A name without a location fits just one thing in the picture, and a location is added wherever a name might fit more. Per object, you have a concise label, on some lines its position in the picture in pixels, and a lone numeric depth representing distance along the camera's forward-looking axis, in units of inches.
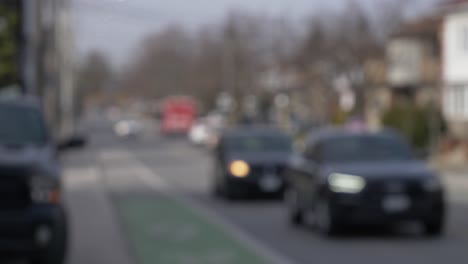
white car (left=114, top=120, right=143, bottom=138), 2999.5
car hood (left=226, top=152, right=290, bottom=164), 881.5
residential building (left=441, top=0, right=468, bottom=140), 1953.7
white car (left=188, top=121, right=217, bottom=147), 2258.6
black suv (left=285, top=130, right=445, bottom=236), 569.9
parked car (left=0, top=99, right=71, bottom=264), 417.4
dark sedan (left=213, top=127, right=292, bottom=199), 874.1
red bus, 3102.9
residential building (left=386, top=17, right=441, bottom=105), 2245.3
